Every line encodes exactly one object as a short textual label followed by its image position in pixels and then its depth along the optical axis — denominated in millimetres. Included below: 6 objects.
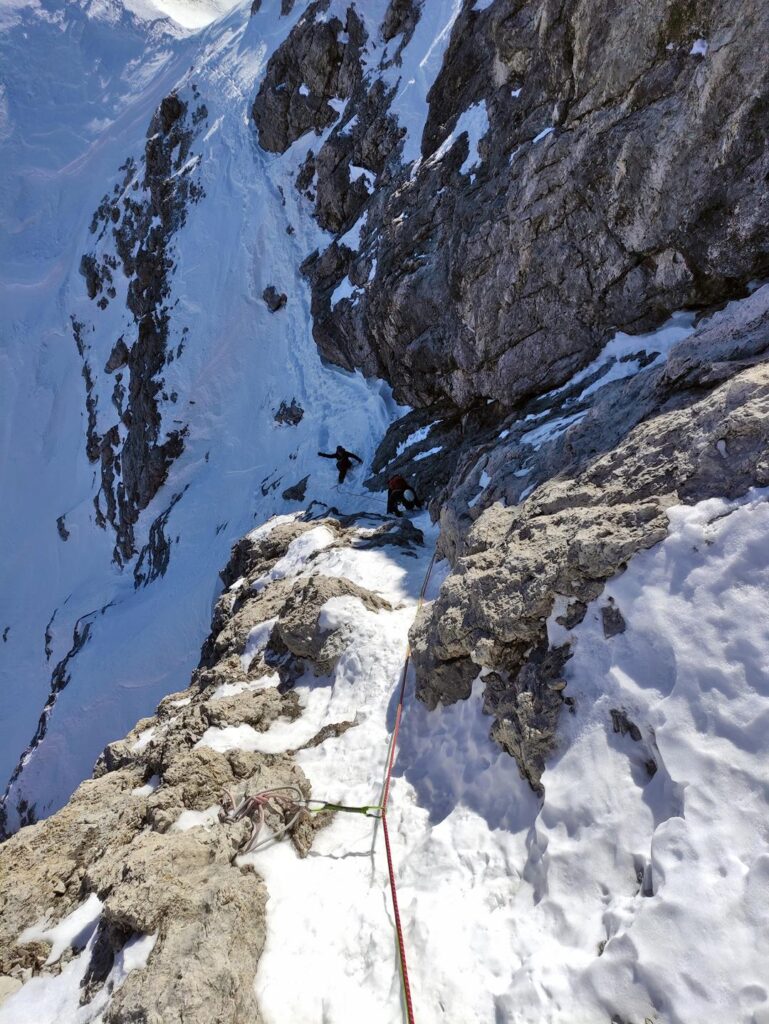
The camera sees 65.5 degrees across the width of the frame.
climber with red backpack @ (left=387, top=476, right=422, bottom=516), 15211
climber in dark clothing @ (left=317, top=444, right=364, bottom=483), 19816
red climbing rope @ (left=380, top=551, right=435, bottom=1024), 4212
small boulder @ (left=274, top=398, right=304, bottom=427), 25719
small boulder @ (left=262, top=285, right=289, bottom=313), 29094
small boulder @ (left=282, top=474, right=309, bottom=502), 21625
